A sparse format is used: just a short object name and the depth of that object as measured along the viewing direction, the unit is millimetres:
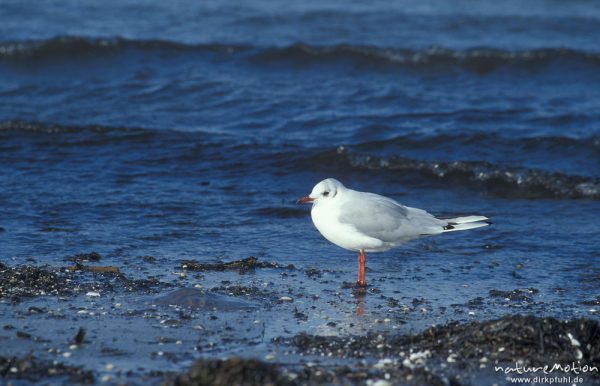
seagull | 14742
